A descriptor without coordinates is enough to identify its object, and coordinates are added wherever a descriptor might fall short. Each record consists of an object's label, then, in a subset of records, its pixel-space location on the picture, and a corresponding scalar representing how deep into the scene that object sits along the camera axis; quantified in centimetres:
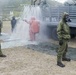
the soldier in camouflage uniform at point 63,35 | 364
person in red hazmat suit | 595
